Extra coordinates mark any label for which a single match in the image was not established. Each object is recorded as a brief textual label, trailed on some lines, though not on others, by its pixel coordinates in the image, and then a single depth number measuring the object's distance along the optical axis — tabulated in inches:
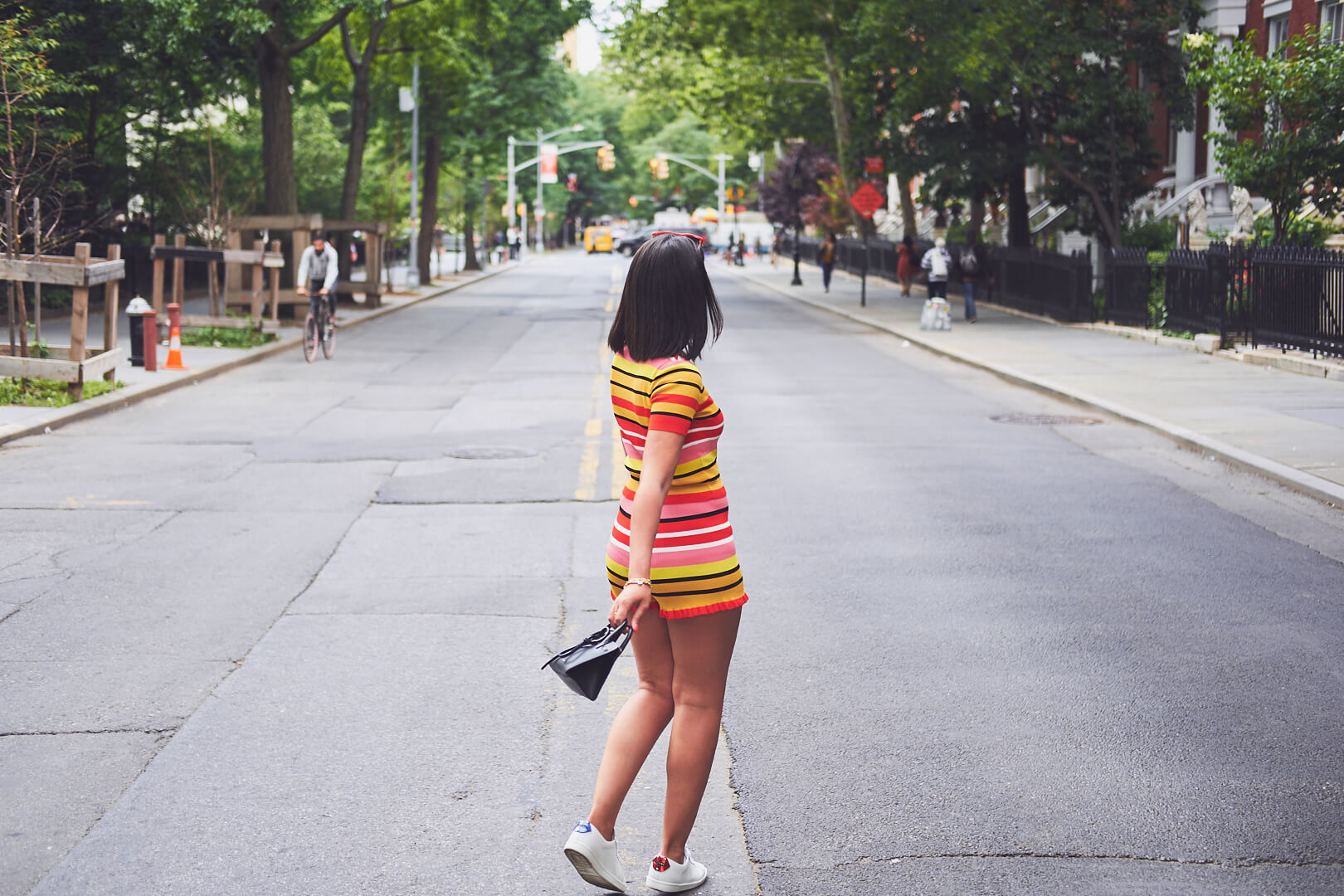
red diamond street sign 1462.8
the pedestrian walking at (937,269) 1093.1
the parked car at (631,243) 3397.9
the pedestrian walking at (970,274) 1164.7
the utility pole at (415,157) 1594.5
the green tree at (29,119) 614.4
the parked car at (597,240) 3924.7
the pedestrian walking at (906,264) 1549.0
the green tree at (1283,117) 790.5
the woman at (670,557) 144.3
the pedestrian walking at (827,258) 1680.6
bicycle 837.8
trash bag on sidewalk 1059.9
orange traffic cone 746.2
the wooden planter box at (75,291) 581.3
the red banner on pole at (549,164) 3479.3
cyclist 823.1
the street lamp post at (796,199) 1825.8
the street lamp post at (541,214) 3558.1
